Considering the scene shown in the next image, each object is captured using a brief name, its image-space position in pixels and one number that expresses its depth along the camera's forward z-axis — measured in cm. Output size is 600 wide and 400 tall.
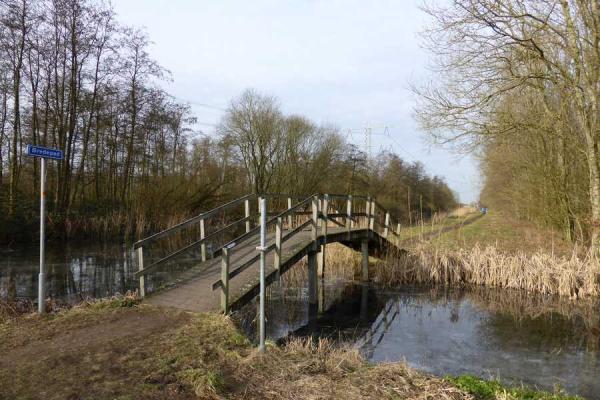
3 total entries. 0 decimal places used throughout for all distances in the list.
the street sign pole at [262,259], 531
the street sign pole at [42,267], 677
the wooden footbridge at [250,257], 716
